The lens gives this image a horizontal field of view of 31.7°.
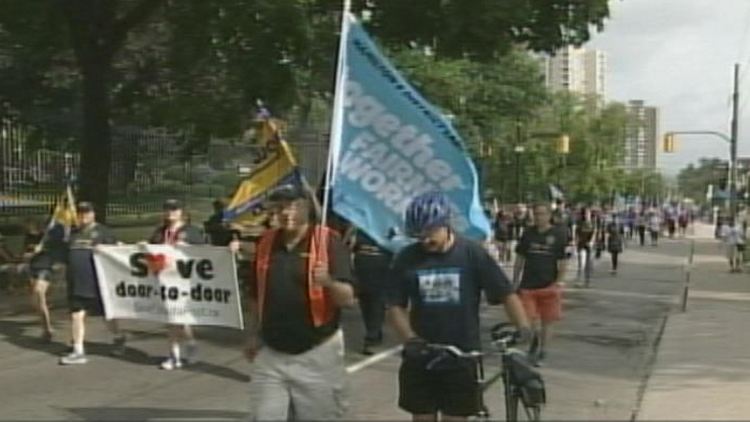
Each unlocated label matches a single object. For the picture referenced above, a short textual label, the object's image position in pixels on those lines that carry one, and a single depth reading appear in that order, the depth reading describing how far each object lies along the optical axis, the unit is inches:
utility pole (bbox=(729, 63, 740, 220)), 2214.6
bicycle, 269.7
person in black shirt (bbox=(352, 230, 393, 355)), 574.9
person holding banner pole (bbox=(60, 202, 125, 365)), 538.3
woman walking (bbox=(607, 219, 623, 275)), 1320.1
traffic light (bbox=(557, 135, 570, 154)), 1843.0
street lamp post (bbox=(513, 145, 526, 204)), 1887.3
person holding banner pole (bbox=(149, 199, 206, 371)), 526.3
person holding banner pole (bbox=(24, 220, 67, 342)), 586.6
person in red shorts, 538.3
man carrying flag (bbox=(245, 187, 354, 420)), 258.4
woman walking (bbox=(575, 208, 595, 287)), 1111.6
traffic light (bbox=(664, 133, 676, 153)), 2218.3
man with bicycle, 245.3
